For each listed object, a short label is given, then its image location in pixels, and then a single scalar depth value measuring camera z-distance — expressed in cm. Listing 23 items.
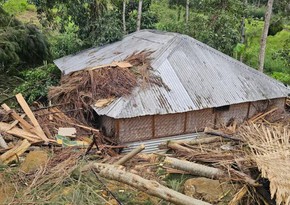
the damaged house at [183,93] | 984
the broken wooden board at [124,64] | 1132
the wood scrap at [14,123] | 947
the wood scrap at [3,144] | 840
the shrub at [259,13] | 3278
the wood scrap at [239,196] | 526
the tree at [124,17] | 1788
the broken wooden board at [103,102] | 996
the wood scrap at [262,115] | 1155
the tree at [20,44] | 1462
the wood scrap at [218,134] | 742
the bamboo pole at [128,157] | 691
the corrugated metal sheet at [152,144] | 977
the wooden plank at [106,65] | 1141
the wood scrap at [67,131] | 959
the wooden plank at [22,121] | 956
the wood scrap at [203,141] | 829
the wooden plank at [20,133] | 908
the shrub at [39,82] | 1439
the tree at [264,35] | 1396
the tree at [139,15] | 1681
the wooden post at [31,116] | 930
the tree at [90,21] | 1519
